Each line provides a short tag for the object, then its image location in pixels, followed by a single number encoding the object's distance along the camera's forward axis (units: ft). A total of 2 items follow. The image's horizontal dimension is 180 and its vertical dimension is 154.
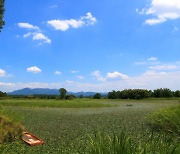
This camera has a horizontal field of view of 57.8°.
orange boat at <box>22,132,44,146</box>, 16.31
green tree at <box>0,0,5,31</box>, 30.56
